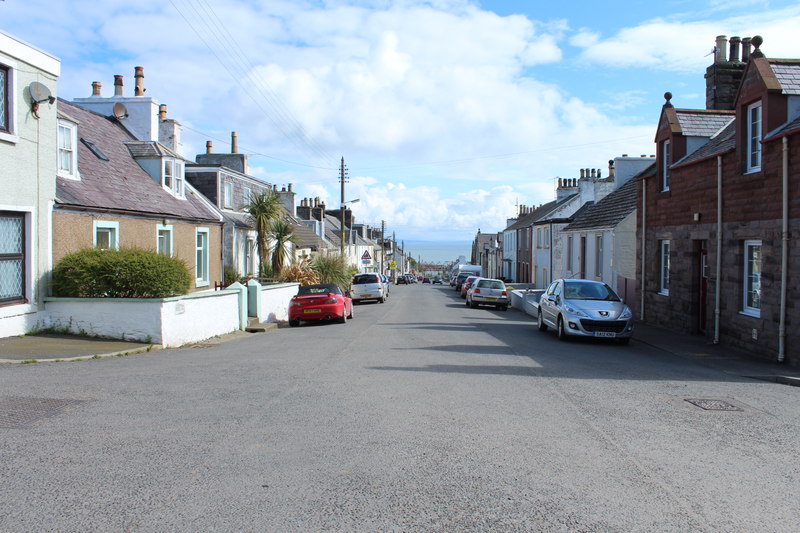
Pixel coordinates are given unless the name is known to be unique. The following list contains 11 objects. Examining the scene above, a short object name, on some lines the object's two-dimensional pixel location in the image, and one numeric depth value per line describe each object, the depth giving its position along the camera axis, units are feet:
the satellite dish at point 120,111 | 79.41
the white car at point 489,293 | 106.63
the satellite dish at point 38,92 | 44.32
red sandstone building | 42.19
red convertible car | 70.23
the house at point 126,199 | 51.19
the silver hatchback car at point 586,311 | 51.90
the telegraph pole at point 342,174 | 152.05
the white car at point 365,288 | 116.37
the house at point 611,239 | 84.53
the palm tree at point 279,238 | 91.90
